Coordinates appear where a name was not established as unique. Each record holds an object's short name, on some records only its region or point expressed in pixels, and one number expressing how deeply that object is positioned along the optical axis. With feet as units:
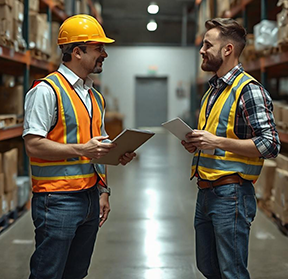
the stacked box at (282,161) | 16.55
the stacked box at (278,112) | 17.30
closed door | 64.90
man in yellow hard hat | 7.22
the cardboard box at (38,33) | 19.90
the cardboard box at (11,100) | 19.11
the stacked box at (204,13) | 34.42
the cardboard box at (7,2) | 15.51
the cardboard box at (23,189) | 17.89
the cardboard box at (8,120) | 15.91
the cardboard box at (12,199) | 16.51
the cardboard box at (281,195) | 15.57
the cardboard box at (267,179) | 18.15
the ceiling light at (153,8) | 55.62
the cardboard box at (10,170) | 16.11
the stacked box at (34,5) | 20.55
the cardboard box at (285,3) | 15.89
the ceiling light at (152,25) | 63.67
